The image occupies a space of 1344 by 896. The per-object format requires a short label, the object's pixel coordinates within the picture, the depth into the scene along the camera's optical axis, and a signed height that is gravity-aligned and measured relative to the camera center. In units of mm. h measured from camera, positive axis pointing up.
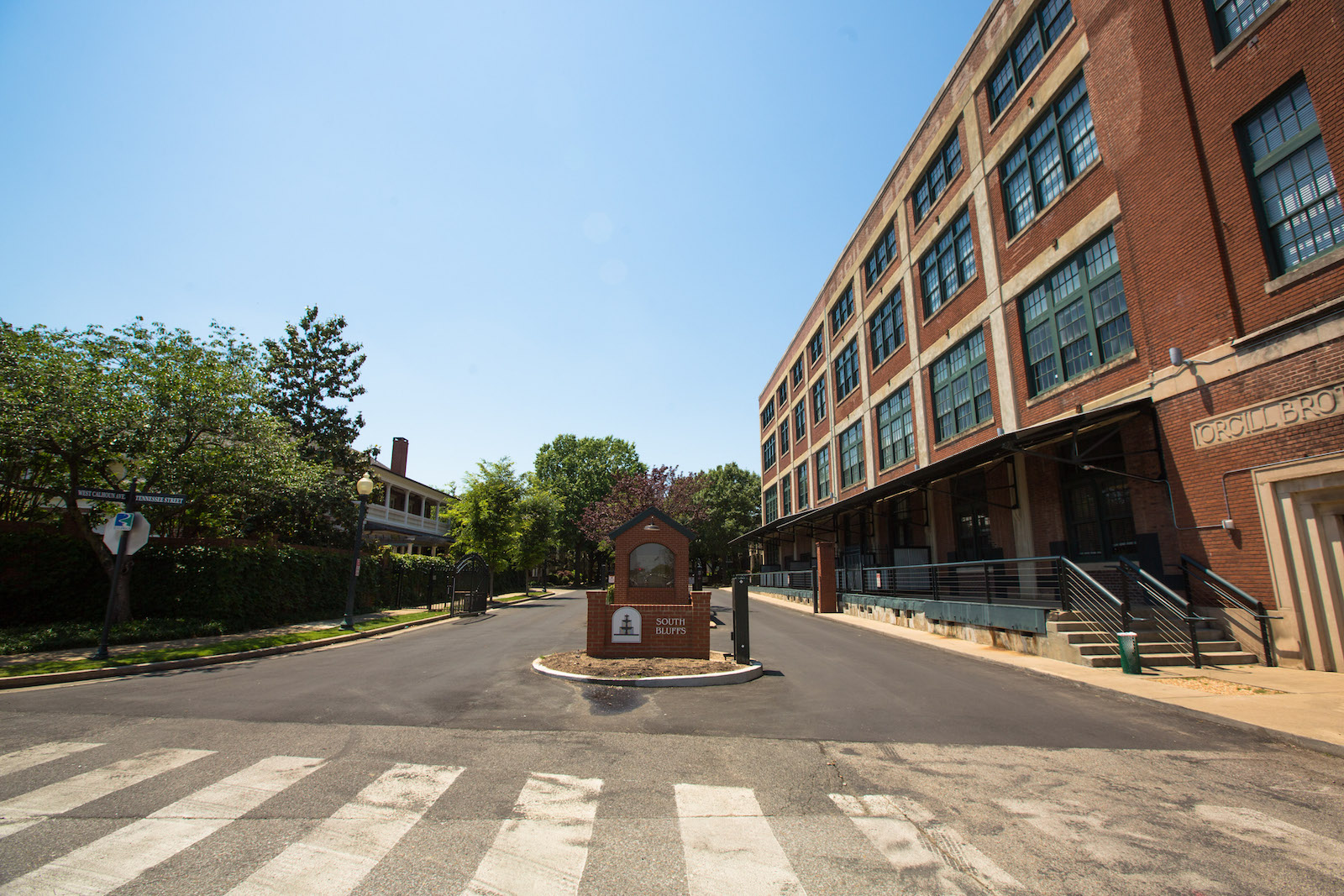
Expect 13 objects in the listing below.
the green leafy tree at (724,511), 61031 +6472
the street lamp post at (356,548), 18031 +951
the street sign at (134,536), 12352 +956
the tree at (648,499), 38469 +4927
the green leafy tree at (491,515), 36156 +3738
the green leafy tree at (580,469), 67812 +12204
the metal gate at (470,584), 26672 -189
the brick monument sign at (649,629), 11148 -890
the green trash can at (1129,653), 10125 -1285
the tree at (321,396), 31742 +9940
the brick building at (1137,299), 10555 +6296
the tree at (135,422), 14344 +4028
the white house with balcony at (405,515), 40312 +4786
